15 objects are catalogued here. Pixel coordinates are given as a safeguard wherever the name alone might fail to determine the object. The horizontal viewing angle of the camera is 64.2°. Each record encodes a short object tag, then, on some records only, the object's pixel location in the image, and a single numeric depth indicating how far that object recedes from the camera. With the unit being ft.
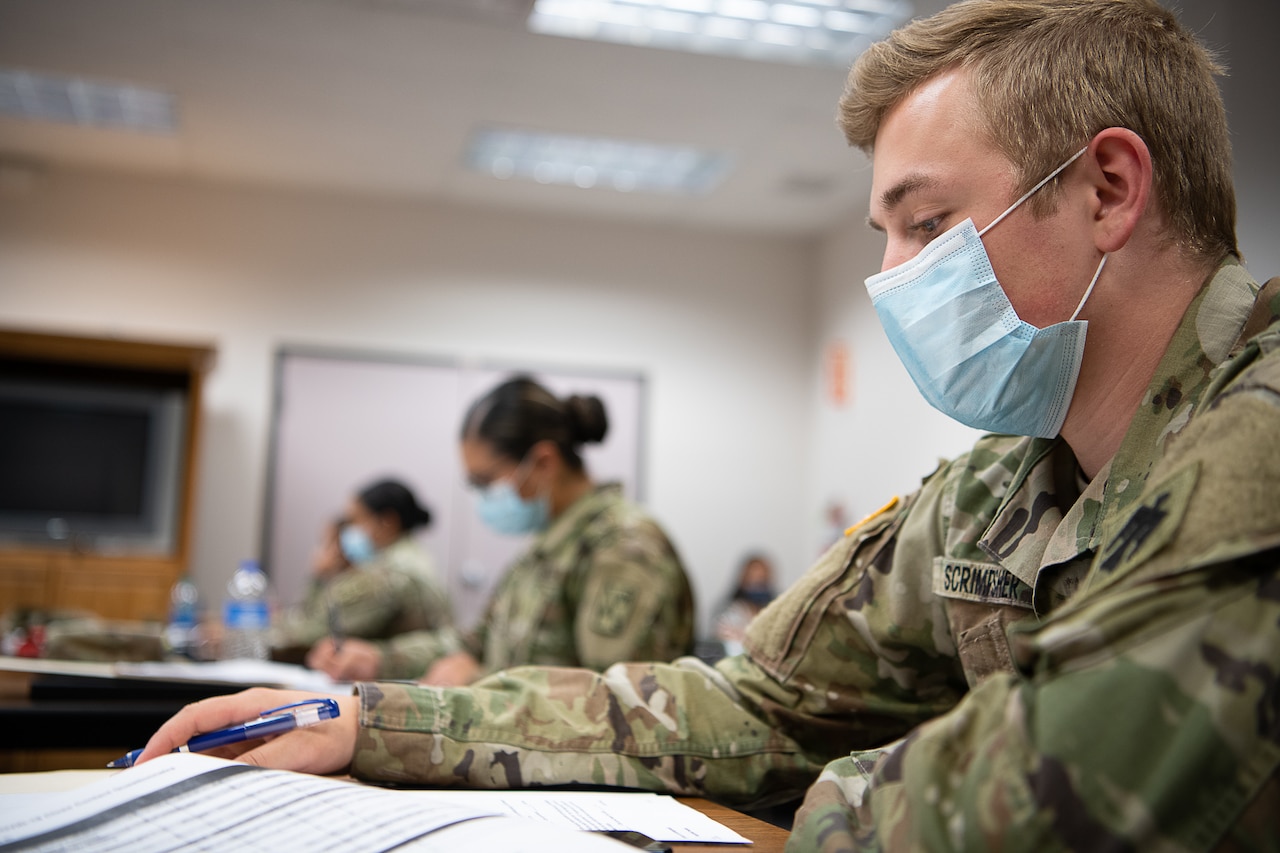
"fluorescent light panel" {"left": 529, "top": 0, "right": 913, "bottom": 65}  11.91
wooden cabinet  15.21
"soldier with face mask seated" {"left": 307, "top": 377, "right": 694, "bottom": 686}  6.72
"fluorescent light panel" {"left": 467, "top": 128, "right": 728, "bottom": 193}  16.02
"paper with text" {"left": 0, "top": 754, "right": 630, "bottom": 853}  2.11
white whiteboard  17.52
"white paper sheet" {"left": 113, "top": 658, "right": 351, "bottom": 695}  5.60
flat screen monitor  15.98
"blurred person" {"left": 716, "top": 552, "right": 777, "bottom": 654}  18.10
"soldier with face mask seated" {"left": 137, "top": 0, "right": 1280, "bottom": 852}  1.82
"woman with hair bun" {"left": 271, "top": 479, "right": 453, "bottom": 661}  11.46
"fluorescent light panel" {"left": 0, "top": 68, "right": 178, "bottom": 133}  14.44
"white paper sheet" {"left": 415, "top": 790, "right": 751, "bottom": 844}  2.48
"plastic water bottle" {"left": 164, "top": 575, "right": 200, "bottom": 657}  8.41
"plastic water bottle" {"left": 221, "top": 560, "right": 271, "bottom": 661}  8.95
